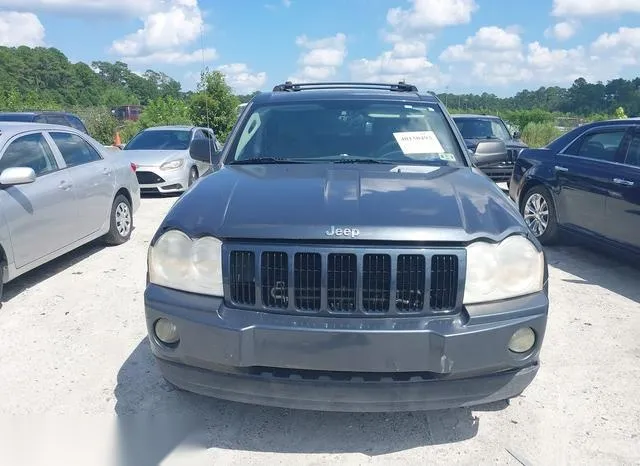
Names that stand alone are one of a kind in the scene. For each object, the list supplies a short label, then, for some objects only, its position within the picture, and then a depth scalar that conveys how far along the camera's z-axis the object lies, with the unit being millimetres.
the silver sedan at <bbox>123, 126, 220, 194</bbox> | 11289
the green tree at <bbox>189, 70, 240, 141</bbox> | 24609
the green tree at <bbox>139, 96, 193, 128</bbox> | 27391
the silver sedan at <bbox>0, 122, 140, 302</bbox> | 4965
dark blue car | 5742
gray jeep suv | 2572
